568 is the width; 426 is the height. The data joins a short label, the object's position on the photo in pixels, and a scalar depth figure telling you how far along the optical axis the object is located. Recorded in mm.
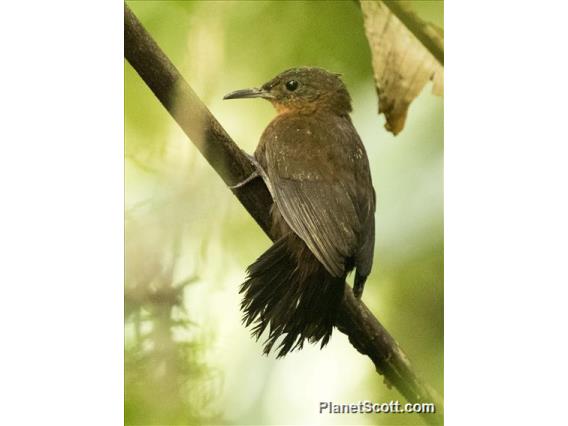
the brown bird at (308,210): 7336
